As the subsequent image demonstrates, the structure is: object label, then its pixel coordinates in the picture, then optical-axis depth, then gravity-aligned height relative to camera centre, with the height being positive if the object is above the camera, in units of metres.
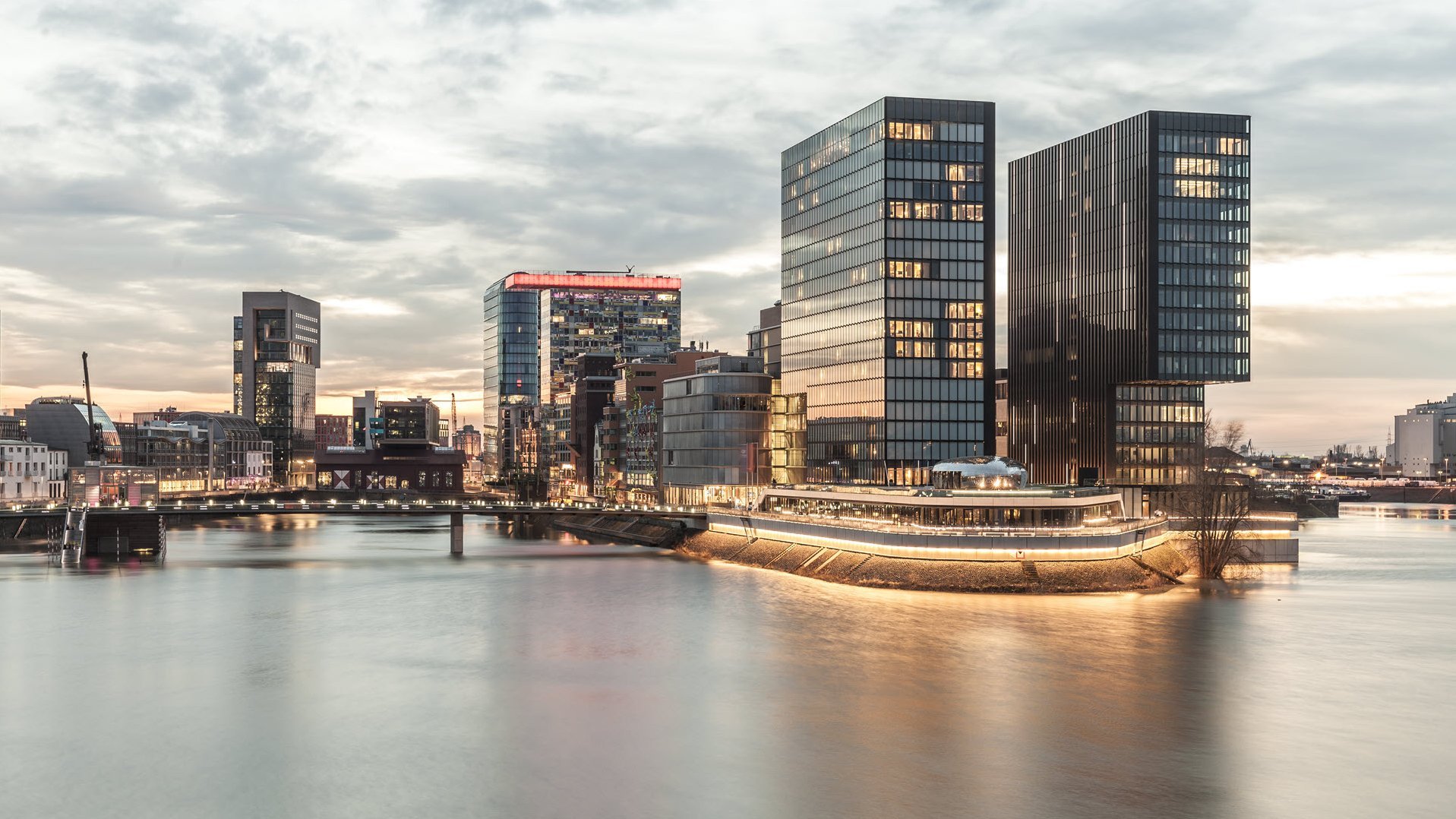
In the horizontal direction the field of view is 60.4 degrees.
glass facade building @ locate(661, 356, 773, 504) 174.38 +2.03
